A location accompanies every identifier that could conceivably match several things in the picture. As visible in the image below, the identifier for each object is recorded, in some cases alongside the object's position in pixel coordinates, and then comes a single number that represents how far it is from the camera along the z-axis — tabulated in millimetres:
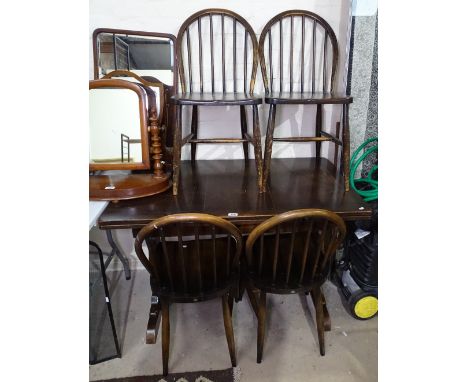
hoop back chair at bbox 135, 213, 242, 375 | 1101
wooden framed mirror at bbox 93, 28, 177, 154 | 1654
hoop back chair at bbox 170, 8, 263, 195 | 1646
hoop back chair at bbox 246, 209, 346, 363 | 1146
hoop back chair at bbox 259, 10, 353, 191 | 1679
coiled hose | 1517
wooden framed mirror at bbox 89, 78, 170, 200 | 1420
